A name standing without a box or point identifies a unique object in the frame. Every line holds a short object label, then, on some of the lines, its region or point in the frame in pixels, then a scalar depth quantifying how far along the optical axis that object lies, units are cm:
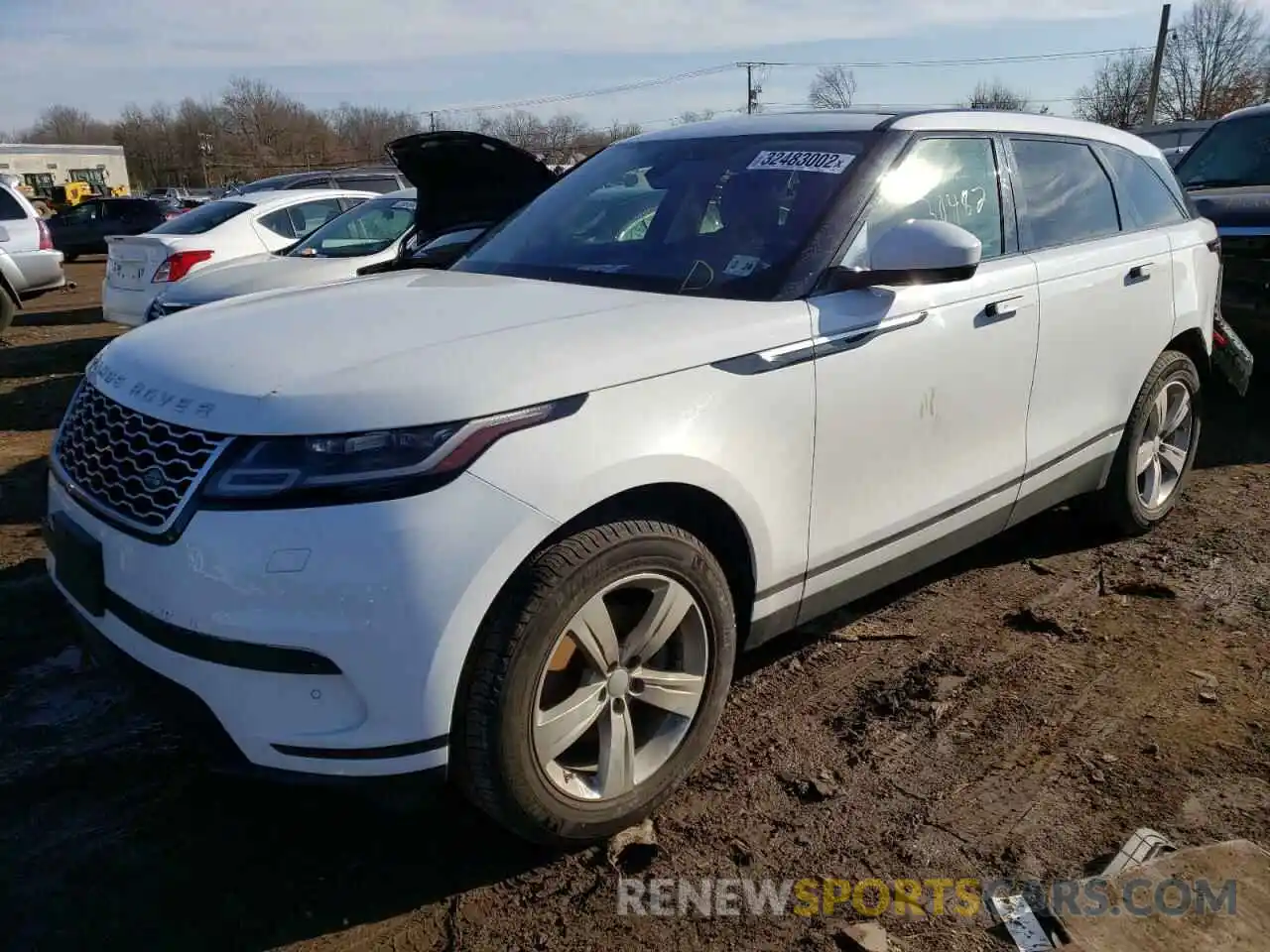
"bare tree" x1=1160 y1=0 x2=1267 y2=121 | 5778
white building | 7512
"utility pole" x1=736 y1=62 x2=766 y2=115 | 5766
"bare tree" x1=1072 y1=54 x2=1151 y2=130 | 5906
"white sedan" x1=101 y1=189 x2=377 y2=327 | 907
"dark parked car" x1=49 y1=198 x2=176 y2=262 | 2388
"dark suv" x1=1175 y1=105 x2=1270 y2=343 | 628
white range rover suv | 205
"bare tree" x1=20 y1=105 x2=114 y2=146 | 11300
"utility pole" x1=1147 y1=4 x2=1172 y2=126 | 3800
